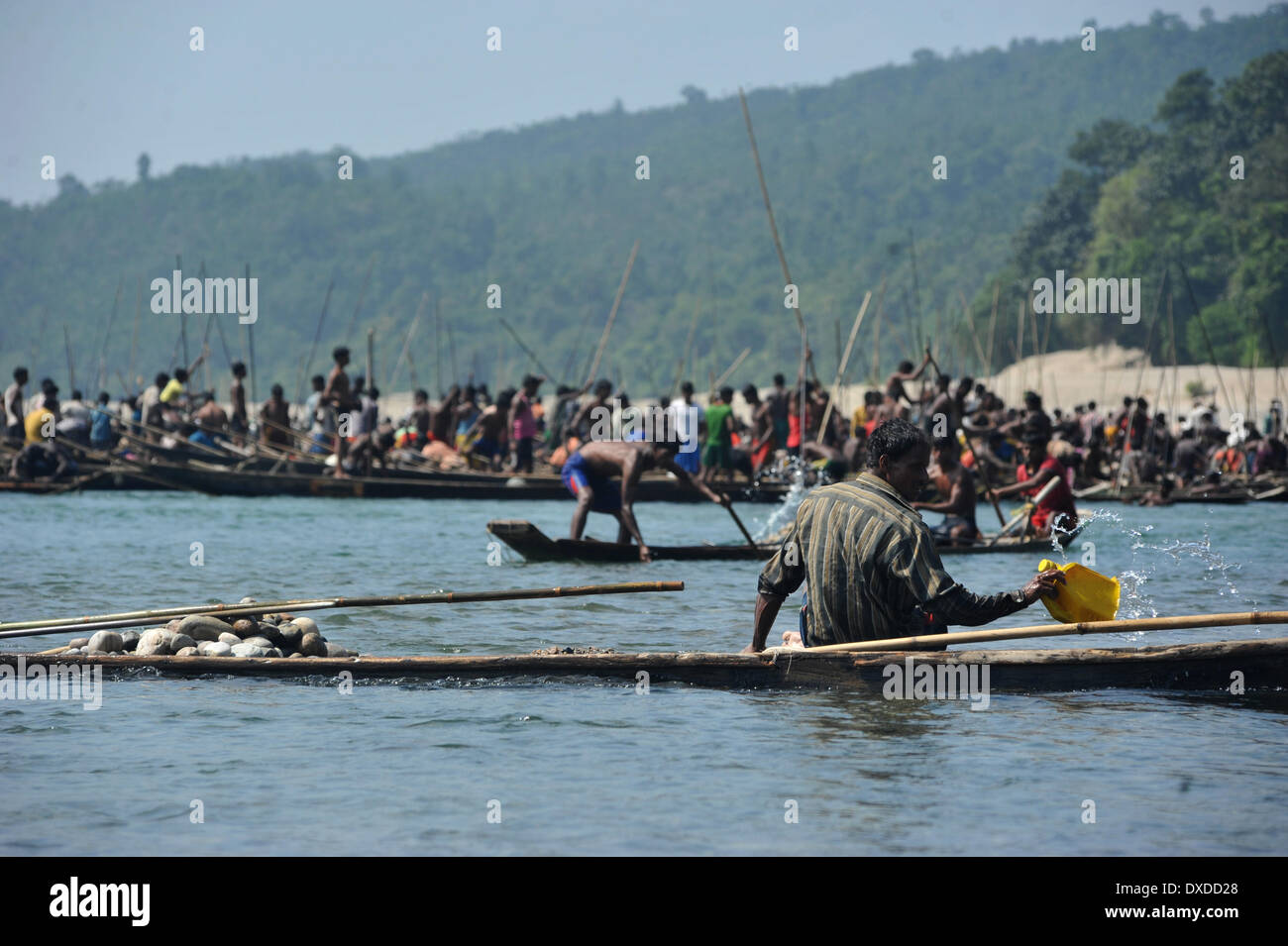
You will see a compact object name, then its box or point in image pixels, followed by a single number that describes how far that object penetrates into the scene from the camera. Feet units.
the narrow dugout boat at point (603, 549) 76.99
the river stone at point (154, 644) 46.55
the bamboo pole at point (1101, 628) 39.37
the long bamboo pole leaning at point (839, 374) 111.86
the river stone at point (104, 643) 46.44
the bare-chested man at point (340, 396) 122.83
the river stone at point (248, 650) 46.11
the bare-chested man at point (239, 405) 138.30
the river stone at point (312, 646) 47.62
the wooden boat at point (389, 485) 119.75
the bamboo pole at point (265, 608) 46.91
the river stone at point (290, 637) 48.19
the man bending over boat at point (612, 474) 76.23
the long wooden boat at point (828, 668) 41.47
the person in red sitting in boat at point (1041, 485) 78.59
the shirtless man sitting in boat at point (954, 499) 81.66
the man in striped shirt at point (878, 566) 38.37
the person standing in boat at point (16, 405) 120.57
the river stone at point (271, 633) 48.21
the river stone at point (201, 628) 47.57
